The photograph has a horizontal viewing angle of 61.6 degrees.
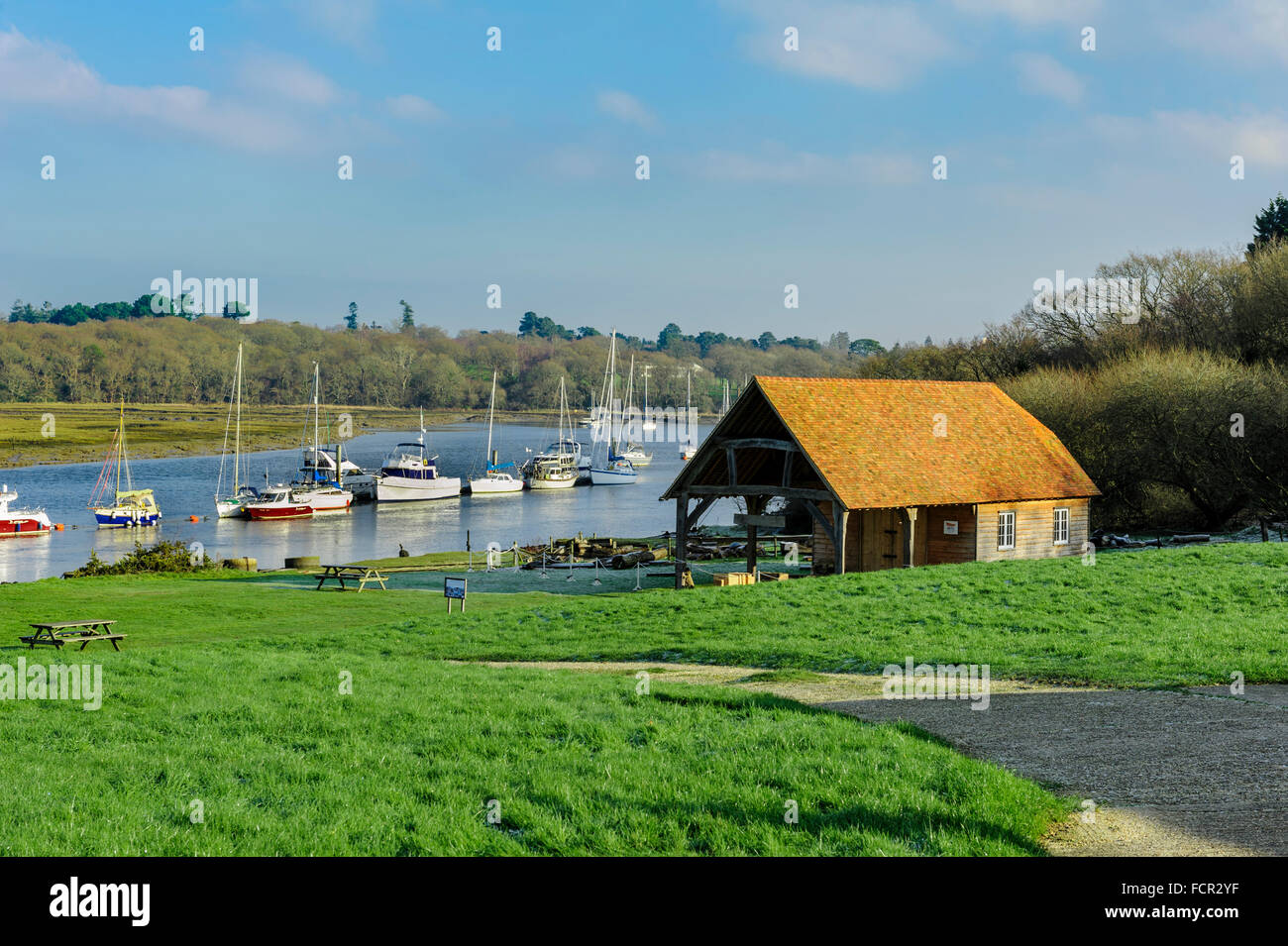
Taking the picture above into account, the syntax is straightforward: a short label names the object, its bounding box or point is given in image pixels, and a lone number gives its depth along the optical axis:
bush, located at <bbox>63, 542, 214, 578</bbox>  41.94
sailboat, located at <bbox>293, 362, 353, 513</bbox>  92.00
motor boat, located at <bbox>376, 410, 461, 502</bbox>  102.50
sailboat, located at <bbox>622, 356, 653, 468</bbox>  147.25
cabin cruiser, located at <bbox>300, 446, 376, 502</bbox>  105.44
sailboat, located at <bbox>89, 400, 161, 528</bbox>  80.19
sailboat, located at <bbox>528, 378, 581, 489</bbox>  117.88
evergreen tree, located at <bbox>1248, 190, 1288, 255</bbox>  74.06
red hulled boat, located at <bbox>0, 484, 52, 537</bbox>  74.75
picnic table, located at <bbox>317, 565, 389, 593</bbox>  34.53
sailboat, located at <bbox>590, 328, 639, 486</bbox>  120.06
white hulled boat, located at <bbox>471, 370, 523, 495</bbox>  109.56
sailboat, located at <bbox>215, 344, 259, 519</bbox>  87.75
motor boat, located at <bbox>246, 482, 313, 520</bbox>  87.50
